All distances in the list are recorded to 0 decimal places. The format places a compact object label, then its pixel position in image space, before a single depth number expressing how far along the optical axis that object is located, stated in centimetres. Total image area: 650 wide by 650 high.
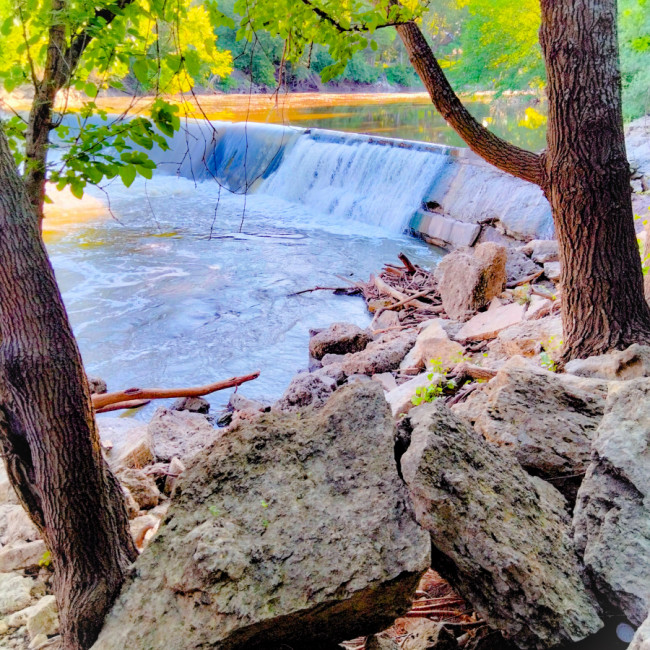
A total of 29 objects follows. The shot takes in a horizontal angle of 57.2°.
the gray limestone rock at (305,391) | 496
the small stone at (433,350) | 482
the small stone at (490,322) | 525
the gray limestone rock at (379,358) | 545
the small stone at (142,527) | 262
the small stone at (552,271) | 636
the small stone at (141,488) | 307
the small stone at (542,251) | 726
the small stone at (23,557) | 248
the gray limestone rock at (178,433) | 404
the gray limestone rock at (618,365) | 267
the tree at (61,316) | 164
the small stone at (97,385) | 557
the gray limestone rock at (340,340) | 648
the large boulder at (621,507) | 153
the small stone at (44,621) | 210
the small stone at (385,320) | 702
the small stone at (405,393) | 374
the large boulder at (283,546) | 150
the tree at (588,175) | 300
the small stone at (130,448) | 360
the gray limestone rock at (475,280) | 631
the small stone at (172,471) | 340
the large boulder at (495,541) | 157
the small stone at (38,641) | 205
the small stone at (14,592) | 229
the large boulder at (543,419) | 208
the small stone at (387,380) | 488
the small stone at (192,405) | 563
